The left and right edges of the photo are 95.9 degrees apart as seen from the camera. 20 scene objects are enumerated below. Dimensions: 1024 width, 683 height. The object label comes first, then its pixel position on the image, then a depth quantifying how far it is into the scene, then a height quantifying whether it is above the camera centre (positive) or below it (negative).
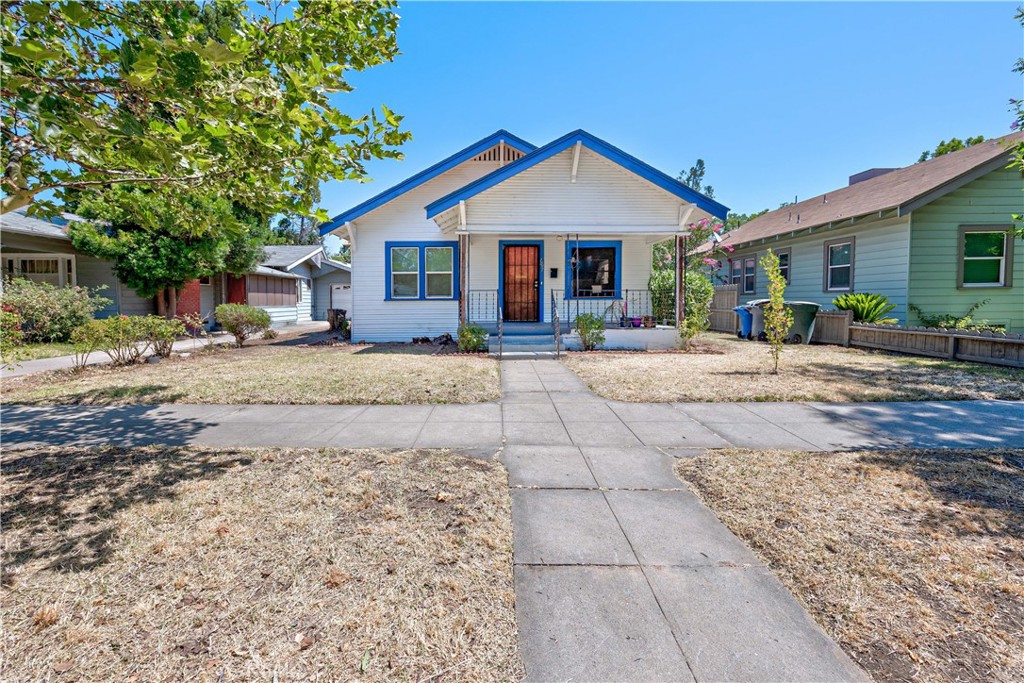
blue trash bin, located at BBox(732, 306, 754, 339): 15.77 -0.25
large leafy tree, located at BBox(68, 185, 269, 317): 14.62 +2.03
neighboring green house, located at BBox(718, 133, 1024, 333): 12.83 +2.11
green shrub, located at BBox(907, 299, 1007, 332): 12.58 -0.20
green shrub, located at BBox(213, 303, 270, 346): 13.34 -0.18
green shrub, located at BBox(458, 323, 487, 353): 11.51 -0.64
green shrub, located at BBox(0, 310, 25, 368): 6.36 -0.34
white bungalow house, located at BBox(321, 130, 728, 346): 12.23 +2.21
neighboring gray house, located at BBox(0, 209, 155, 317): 14.48 +1.77
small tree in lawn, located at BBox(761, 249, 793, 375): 8.19 +0.07
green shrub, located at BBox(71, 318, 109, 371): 8.48 -0.46
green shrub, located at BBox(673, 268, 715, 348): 12.23 +0.15
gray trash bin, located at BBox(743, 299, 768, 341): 15.08 -0.18
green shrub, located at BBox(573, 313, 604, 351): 11.90 -0.46
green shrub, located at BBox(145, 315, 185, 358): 10.02 -0.44
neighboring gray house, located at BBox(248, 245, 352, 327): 22.45 +1.67
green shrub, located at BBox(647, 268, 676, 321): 13.18 +0.53
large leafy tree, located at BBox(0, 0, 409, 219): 2.66 +1.40
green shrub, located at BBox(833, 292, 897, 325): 12.73 +0.18
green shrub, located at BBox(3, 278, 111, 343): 11.95 +0.16
